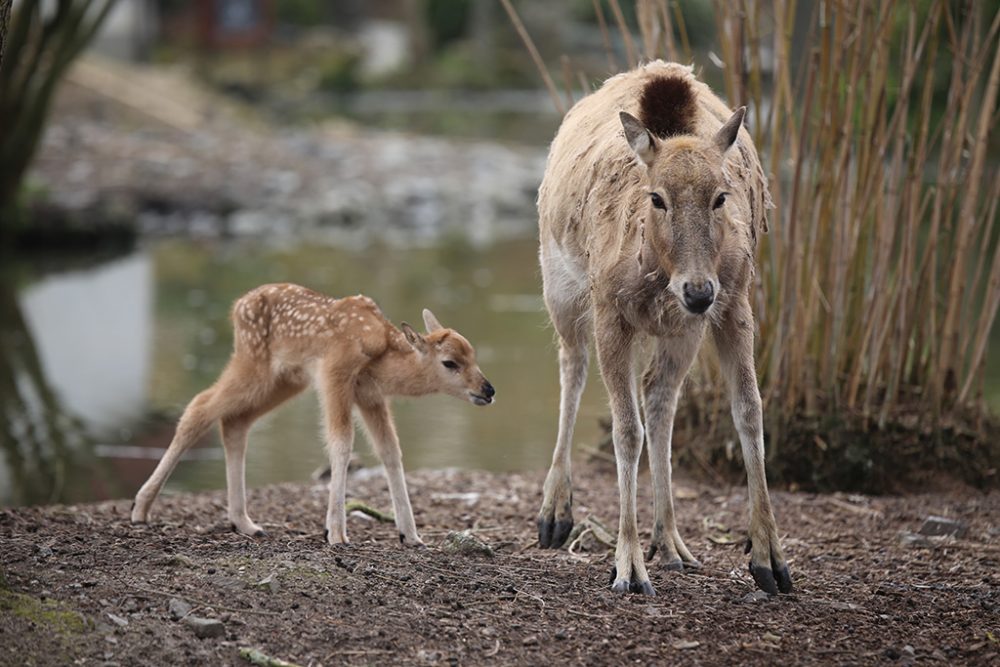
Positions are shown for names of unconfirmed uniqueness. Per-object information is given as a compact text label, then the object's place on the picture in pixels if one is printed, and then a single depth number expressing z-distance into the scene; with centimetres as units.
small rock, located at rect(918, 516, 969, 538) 1190
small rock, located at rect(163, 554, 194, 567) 945
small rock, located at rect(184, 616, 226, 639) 825
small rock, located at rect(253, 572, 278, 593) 904
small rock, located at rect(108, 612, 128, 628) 825
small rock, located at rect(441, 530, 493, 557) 1050
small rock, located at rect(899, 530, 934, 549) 1157
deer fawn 1100
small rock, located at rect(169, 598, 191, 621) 847
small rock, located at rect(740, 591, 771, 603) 960
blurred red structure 7225
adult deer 920
